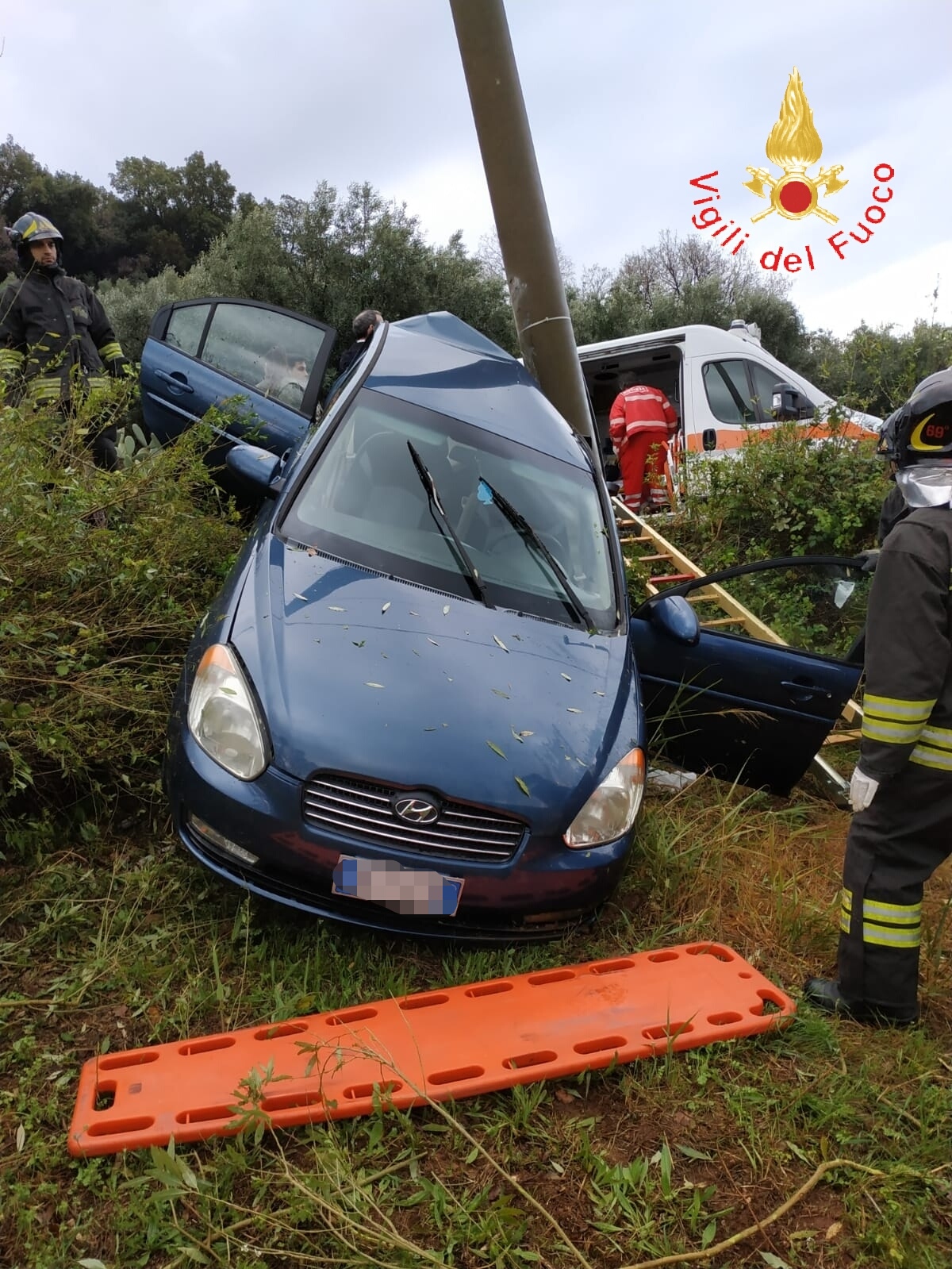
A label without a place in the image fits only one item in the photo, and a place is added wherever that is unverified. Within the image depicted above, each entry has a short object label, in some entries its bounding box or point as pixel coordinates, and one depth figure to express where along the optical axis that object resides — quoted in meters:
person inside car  5.85
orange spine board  2.05
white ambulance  8.87
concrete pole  4.95
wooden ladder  4.27
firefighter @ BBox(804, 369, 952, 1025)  2.40
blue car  2.43
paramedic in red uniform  8.55
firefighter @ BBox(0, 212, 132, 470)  5.32
